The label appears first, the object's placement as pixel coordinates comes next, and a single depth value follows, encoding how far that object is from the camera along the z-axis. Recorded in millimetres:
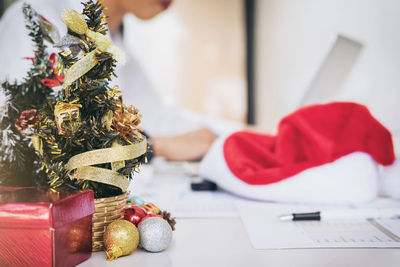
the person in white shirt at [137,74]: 541
